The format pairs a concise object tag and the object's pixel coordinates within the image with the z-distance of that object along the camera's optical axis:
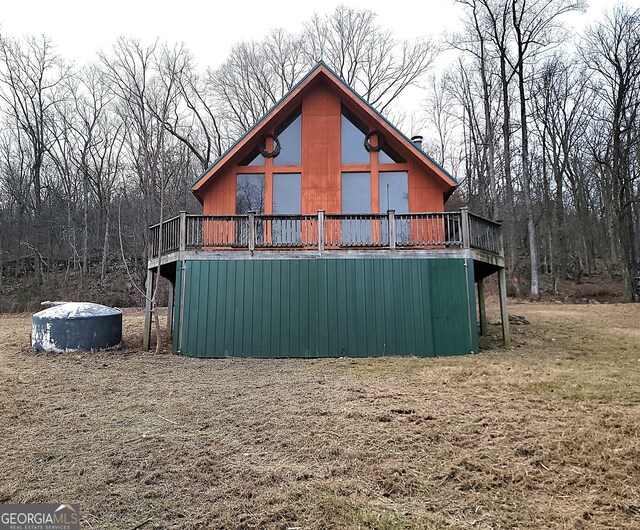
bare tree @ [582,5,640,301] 20.53
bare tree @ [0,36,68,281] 25.65
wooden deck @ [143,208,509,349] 9.20
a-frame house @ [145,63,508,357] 8.91
